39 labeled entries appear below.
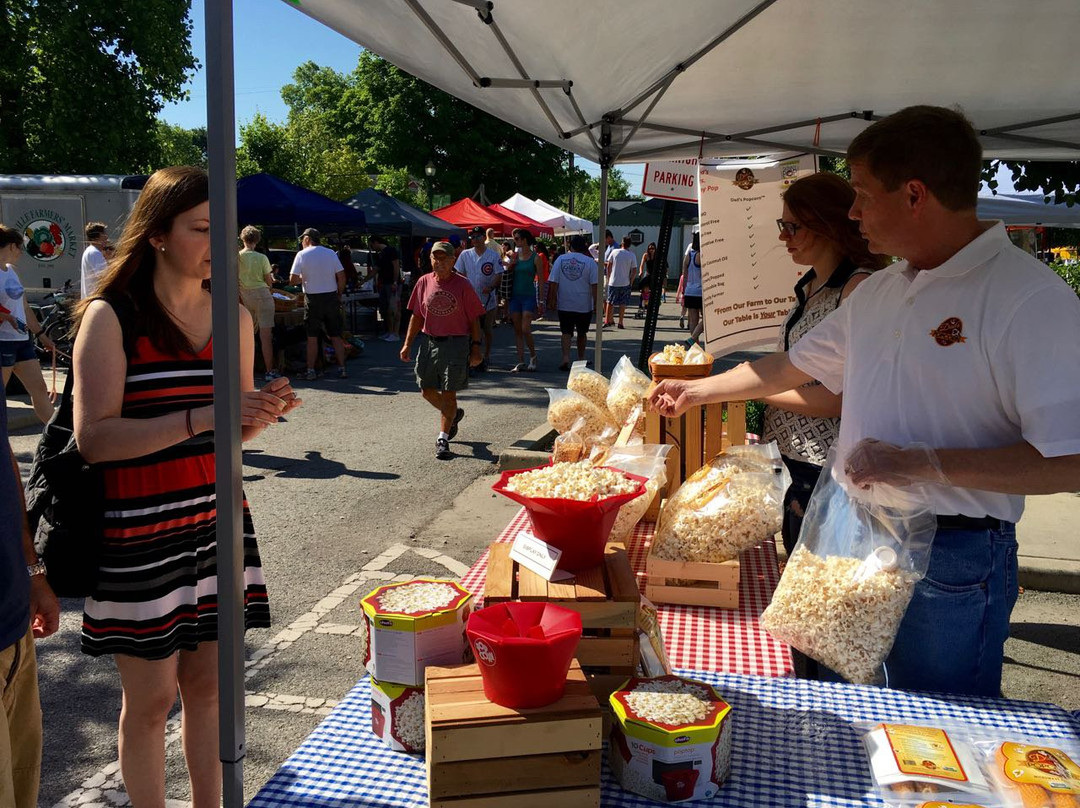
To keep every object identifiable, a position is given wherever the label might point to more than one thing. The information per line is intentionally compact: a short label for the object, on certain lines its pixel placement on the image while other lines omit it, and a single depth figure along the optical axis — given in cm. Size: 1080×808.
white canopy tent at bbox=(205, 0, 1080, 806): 285
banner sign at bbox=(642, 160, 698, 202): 544
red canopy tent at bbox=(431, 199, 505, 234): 2127
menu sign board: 438
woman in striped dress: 198
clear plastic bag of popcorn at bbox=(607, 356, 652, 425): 339
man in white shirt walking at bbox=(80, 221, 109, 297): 898
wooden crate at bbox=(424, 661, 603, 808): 136
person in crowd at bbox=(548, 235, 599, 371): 1198
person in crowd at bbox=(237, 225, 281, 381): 1093
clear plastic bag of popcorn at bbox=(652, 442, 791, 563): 250
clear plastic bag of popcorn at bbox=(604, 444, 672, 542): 273
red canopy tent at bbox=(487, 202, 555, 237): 2198
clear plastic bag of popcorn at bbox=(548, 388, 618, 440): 339
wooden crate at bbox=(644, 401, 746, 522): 313
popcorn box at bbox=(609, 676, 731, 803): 143
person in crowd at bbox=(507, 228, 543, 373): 1267
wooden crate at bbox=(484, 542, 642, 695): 166
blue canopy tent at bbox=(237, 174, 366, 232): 1373
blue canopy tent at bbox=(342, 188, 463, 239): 1725
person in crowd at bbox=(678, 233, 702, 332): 1505
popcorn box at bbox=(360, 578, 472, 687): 154
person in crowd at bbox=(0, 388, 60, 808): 161
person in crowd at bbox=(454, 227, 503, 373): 1380
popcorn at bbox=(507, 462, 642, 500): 182
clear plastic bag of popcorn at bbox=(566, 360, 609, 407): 357
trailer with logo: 1374
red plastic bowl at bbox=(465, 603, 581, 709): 136
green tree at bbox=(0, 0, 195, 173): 2138
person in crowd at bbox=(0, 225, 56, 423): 723
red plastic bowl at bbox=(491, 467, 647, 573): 175
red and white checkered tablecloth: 218
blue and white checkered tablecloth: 148
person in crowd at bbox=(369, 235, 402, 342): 1670
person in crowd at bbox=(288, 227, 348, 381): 1156
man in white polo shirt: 163
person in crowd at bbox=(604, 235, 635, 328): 1847
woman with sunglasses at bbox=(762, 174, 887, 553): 276
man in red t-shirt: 773
